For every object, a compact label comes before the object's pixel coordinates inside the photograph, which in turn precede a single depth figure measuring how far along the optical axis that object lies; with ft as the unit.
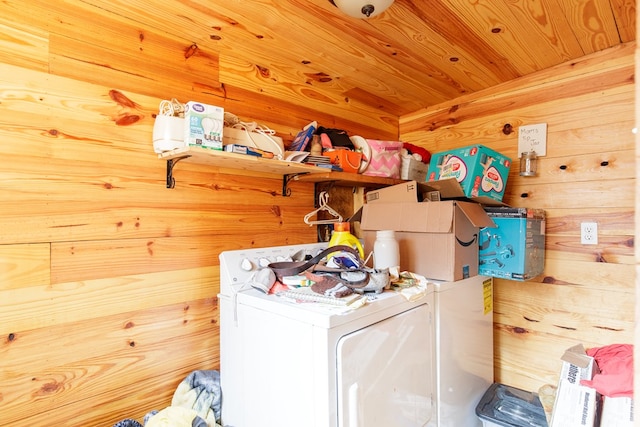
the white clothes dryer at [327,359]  3.06
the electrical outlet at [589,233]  5.19
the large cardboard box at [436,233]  4.49
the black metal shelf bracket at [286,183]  5.65
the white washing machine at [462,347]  4.33
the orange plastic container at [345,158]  5.54
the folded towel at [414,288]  3.85
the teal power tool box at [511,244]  4.91
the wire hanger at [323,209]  5.97
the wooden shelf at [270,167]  4.12
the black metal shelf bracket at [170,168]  4.42
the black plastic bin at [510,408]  4.85
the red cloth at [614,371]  3.52
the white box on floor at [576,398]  3.43
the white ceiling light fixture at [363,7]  3.72
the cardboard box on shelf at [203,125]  3.96
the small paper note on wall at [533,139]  5.73
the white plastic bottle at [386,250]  4.54
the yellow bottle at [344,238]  4.92
